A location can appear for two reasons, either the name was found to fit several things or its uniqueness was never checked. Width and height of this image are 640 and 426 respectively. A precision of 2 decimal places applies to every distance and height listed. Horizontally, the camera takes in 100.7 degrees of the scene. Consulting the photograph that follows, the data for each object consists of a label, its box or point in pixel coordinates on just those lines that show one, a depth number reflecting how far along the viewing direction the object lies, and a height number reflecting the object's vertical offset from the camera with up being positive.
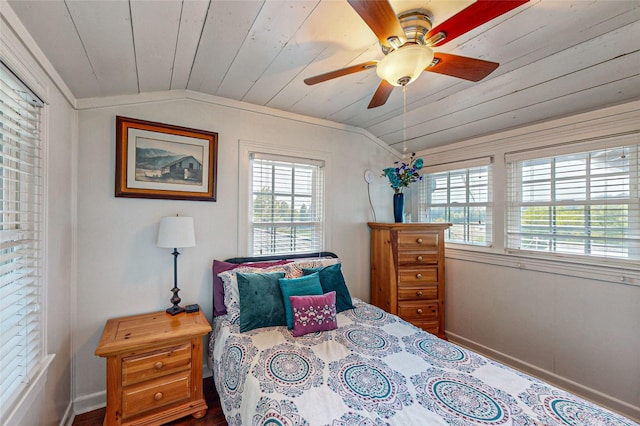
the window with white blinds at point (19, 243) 1.09 -0.14
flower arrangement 2.84 +0.41
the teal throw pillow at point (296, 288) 1.88 -0.56
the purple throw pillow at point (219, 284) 2.15 -0.58
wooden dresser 2.65 -0.61
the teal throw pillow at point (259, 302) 1.85 -0.64
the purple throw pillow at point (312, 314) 1.80 -0.70
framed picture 1.99 +0.42
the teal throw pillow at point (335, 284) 2.21 -0.59
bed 1.11 -0.83
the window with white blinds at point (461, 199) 2.79 +0.17
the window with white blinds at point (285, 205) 2.54 +0.09
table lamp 1.93 -0.15
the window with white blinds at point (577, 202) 1.95 +0.10
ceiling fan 0.99 +0.77
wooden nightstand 1.61 -1.00
